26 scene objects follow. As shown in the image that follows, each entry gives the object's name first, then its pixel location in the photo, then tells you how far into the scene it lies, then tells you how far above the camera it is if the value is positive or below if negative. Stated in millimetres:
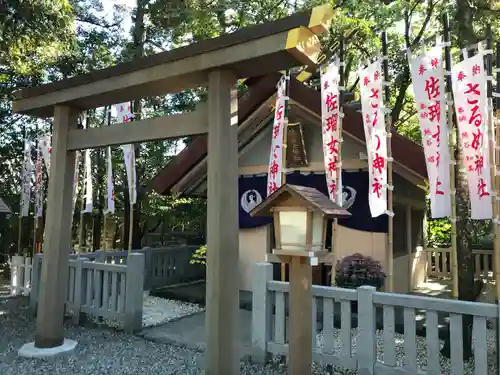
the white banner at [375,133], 5418 +1295
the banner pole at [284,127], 7008 +1708
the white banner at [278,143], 6957 +1455
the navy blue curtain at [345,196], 7906 +698
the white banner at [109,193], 9359 +747
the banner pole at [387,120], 5383 +1484
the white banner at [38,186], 10164 +939
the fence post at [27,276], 9422 -1133
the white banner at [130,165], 8570 +1252
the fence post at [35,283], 7516 -1023
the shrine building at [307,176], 7859 +1118
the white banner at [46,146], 9727 +1829
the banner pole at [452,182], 4613 +572
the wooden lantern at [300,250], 3158 -145
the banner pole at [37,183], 10172 +1005
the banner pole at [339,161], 6121 +1022
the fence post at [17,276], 9680 -1170
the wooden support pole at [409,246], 9602 -301
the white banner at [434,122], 4707 +1276
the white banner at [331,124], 6227 +1581
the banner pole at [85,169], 9323 +1268
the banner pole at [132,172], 8557 +1119
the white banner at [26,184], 10242 +989
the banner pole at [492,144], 4289 +974
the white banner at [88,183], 9281 +949
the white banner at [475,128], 4414 +1118
